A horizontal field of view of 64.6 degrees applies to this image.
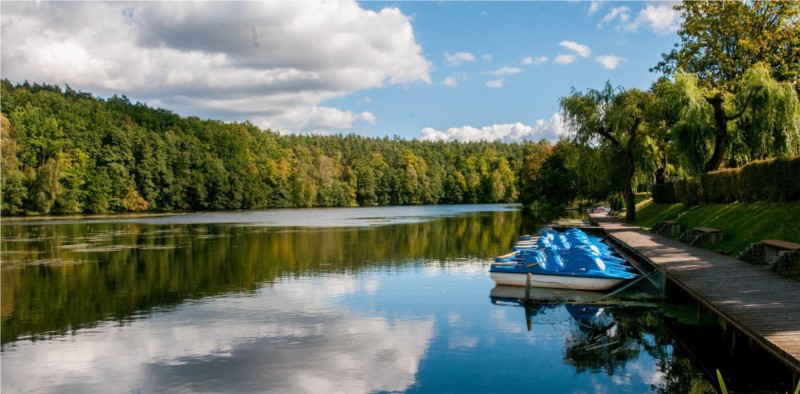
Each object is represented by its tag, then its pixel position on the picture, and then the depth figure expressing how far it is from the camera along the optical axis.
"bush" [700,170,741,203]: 27.58
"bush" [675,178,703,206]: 33.72
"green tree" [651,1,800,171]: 32.31
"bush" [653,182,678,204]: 41.50
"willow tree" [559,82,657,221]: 39.16
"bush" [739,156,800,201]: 21.39
